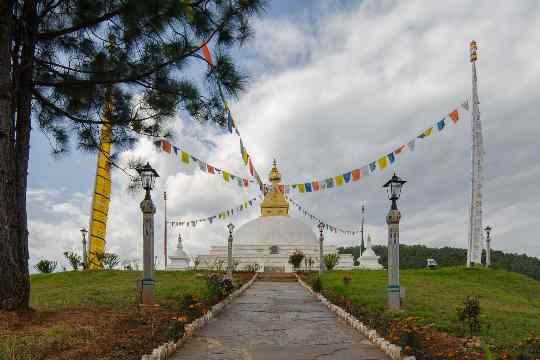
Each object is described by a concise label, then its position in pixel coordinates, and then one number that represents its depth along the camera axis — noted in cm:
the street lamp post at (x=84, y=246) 2866
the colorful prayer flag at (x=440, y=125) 2431
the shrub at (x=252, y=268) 3206
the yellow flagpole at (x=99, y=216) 2617
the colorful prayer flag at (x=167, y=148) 1793
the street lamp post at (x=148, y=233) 1174
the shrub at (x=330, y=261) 3334
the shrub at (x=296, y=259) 3183
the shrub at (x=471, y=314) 839
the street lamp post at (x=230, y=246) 2304
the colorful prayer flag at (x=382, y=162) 2309
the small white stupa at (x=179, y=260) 3758
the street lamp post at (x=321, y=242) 2642
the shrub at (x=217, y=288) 1254
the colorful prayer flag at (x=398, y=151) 2323
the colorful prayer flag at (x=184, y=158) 2084
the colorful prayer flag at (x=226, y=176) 2518
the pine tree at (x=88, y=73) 939
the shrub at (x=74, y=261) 2950
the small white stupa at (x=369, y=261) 3856
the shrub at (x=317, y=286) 1672
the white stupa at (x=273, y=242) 3766
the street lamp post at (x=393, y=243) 1159
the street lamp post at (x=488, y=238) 3418
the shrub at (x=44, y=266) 2908
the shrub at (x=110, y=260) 2805
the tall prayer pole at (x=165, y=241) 4222
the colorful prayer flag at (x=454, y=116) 2481
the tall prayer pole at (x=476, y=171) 2769
